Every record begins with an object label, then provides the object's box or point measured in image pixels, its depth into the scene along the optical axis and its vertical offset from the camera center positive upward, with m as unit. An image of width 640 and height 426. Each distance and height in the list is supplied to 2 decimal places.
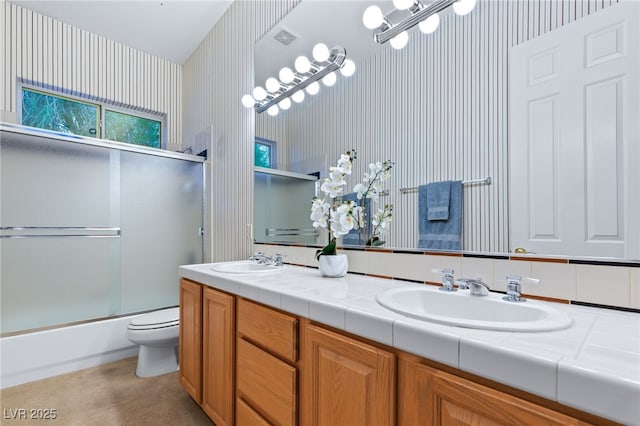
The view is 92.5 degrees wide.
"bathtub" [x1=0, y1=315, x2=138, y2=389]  1.96 -0.95
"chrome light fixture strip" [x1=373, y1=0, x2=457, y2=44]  1.20 +0.81
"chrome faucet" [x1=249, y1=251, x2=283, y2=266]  1.78 -0.27
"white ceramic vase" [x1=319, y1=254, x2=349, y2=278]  1.36 -0.23
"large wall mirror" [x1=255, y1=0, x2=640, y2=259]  0.82 +0.32
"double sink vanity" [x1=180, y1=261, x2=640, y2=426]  0.49 -0.30
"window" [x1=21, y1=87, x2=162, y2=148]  2.69 +0.93
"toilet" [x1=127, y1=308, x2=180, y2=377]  1.96 -0.82
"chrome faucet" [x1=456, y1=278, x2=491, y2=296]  0.91 -0.22
